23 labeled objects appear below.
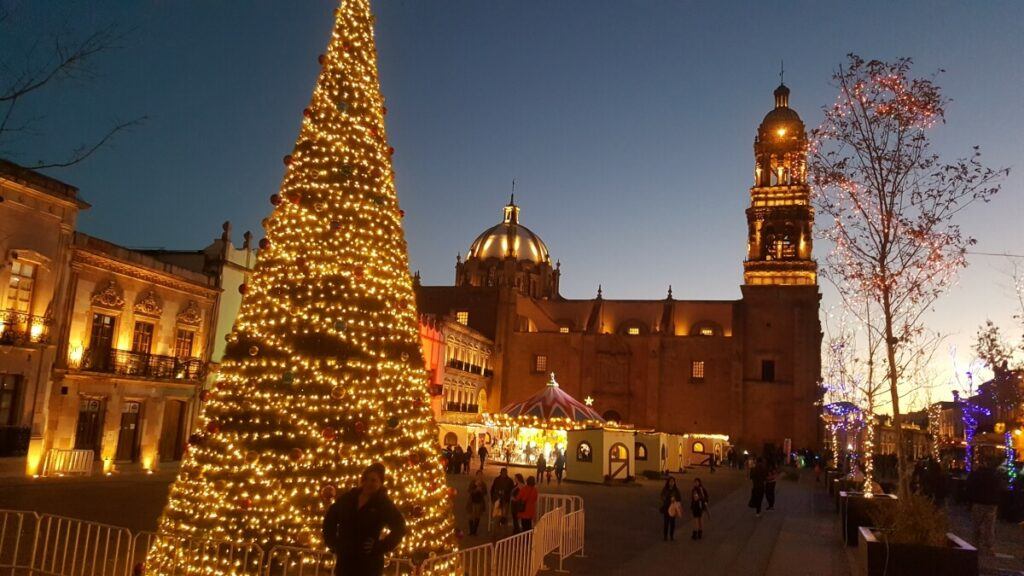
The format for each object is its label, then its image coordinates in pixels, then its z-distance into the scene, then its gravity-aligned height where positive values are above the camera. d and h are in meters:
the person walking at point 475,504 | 13.23 -1.73
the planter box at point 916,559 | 7.16 -1.22
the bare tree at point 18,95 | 7.17 +2.70
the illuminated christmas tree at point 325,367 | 6.63 +0.27
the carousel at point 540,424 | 29.77 -0.55
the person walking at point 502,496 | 13.65 -1.62
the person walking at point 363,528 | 4.93 -0.85
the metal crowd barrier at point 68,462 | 19.66 -2.16
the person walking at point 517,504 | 12.37 -1.57
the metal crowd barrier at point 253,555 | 6.27 -1.51
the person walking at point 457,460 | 28.00 -2.05
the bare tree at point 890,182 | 12.45 +4.25
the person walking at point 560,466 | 26.56 -1.93
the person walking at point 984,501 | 11.99 -1.02
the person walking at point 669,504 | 13.36 -1.52
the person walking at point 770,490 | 19.50 -1.71
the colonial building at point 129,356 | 21.27 +0.87
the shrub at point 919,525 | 7.53 -0.92
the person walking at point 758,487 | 17.99 -1.50
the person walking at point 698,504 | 13.85 -1.54
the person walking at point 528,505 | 12.11 -1.55
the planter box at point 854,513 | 12.04 -1.36
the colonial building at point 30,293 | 18.89 +2.21
